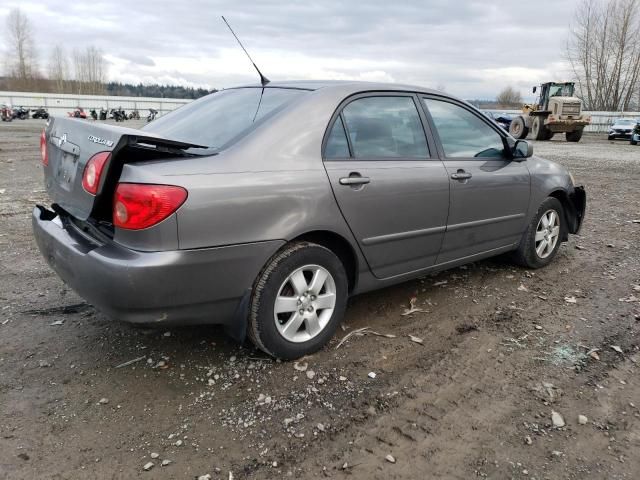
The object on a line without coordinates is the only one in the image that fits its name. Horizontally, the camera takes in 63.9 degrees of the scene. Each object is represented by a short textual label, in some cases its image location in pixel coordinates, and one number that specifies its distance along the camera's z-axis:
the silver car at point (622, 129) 28.19
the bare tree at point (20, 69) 83.56
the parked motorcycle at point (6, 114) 40.47
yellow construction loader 26.19
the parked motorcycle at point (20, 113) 45.72
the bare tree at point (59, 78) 92.44
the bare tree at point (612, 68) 46.28
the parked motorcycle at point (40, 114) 47.66
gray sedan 2.47
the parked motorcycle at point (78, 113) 45.79
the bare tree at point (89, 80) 94.69
